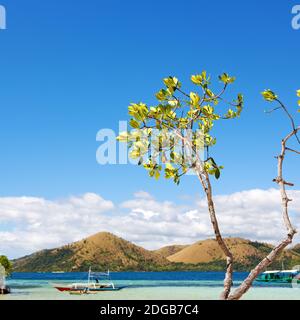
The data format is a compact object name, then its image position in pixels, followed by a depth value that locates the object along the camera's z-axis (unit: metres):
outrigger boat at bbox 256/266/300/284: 89.09
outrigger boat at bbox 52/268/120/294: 55.49
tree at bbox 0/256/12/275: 47.28
